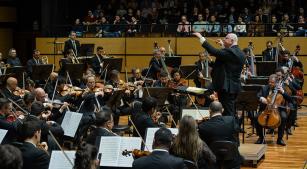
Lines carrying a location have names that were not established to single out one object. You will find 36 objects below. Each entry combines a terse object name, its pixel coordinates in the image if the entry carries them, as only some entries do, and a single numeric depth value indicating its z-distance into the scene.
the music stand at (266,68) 14.41
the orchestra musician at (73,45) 17.56
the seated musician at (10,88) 10.29
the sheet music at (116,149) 6.64
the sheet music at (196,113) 9.03
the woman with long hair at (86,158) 5.14
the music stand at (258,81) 12.44
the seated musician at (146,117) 8.20
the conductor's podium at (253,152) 9.75
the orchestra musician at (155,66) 14.50
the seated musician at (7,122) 7.55
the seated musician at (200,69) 13.80
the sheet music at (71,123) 8.73
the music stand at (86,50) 17.92
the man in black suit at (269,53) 17.06
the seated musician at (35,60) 15.31
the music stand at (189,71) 14.45
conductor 8.55
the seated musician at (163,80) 12.29
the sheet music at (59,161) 5.84
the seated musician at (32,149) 5.79
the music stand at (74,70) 13.34
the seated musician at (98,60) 15.16
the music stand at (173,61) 15.15
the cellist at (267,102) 11.18
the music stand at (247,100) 10.63
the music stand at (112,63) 14.48
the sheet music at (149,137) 7.20
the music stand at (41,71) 13.09
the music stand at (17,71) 12.39
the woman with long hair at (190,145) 6.17
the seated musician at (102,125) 7.17
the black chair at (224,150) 7.01
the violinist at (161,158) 5.50
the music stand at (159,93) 10.62
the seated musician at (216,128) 7.54
